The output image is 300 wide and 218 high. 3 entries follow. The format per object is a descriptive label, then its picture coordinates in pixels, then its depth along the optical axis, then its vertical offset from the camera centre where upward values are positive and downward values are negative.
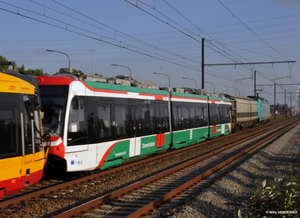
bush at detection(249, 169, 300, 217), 7.13 -1.31
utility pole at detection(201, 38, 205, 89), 36.46 +3.83
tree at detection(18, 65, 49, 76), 51.88 +5.61
